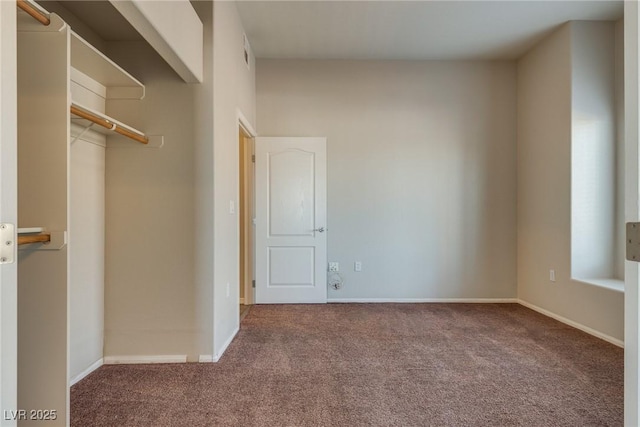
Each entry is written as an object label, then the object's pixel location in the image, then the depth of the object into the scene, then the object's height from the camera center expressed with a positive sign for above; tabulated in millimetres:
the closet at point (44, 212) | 1570 +4
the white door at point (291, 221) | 4352 -101
